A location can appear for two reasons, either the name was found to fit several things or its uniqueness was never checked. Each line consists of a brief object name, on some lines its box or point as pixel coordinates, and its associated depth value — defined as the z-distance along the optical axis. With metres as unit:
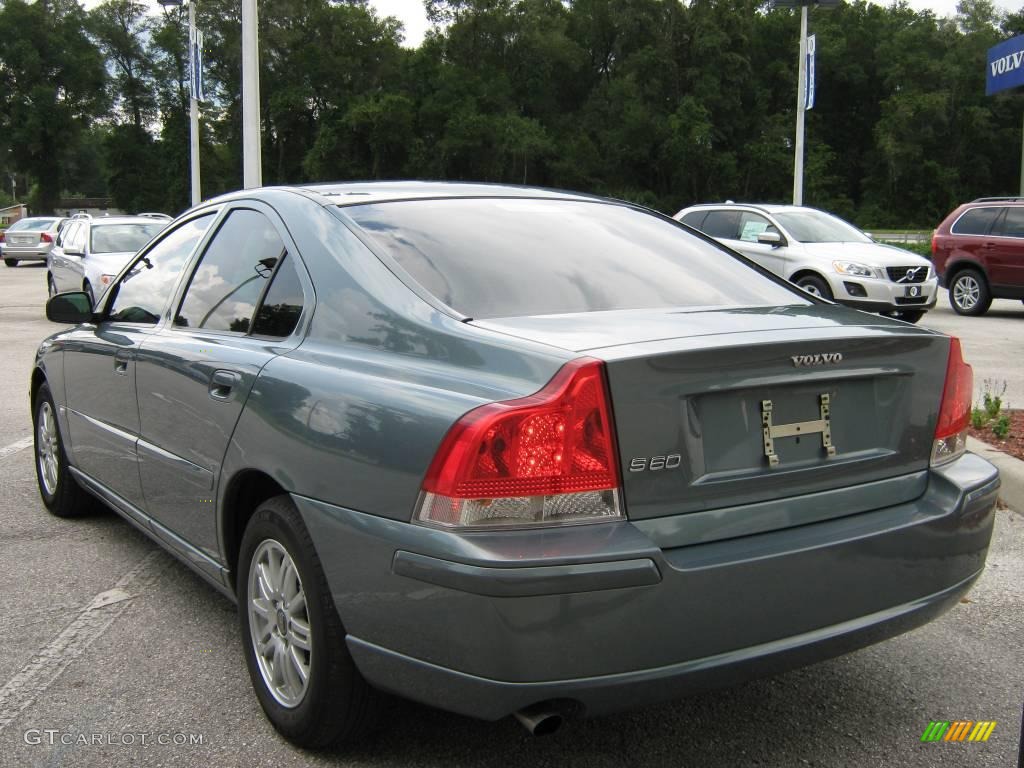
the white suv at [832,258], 14.03
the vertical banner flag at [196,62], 27.59
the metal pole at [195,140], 30.11
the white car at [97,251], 13.34
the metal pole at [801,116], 26.99
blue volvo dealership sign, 18.70
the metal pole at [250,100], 18.33
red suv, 15.65
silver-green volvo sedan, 2.38
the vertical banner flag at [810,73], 26.19
